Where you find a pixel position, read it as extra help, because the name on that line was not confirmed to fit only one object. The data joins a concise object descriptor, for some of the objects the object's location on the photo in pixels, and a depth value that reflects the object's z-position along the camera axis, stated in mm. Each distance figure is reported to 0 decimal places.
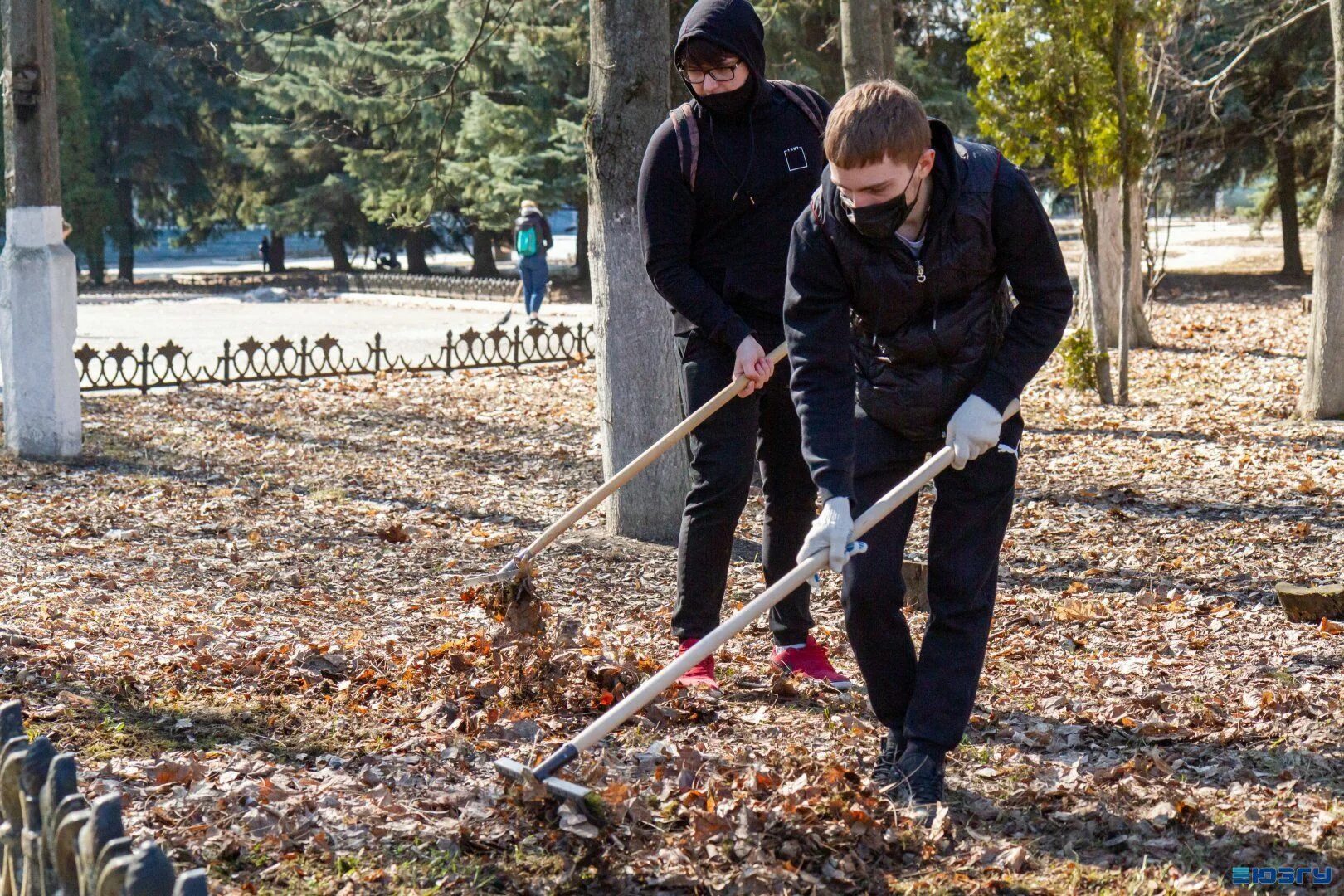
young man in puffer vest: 3061
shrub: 10773
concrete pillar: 8789
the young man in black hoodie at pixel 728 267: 4184
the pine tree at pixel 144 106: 33969
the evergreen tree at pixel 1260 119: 21578
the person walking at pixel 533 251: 18500
